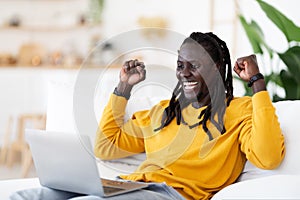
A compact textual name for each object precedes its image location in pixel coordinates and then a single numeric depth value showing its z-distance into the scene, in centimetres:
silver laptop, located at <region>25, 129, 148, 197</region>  205
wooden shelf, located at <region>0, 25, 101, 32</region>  656
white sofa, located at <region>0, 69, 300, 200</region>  193
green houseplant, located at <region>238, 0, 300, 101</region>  316
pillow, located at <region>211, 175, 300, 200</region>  189
